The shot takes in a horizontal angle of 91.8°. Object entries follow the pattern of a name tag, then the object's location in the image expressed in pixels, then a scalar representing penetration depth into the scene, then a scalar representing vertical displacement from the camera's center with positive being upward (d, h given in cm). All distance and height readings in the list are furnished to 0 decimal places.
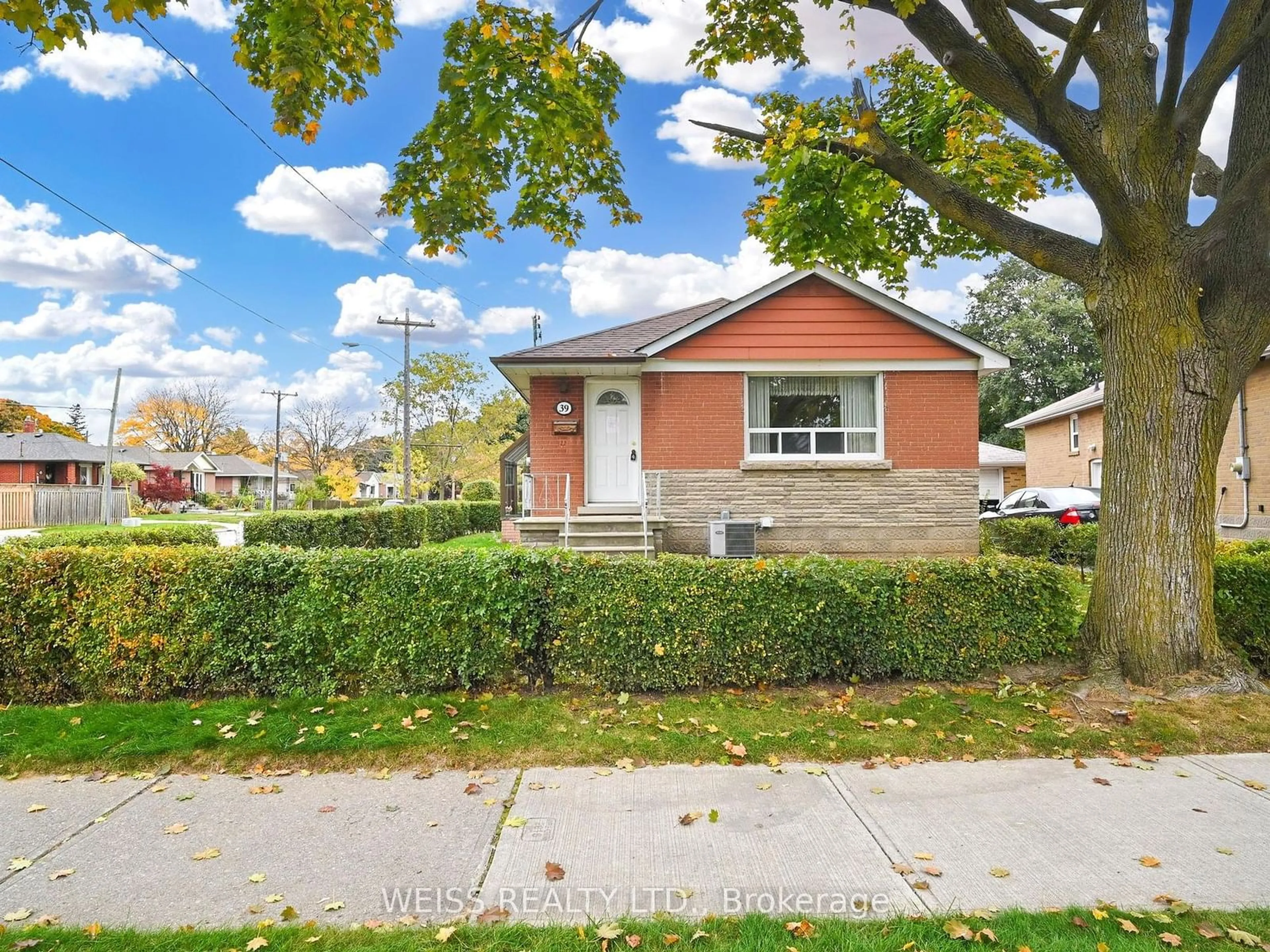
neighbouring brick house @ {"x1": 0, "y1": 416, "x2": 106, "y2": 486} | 3703 +219
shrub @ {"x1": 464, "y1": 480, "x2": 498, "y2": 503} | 3056 +0
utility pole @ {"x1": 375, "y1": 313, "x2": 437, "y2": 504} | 2452 +348
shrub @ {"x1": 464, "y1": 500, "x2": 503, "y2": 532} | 2302 -96
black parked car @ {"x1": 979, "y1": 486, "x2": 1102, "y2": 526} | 1406 -39
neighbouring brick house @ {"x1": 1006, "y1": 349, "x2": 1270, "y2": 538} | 1709 +80
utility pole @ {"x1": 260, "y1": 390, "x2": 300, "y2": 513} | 3844 +447
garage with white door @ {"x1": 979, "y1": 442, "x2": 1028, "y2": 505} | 3262 +90
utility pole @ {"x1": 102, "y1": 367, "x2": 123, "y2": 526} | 2489 +99
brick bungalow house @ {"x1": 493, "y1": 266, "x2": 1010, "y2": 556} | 1073 +118
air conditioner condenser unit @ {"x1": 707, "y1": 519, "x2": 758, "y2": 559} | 1003 -80
